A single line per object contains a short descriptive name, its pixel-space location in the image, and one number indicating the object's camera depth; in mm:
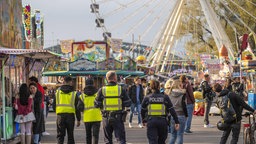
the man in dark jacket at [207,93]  20359
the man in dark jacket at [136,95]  21219
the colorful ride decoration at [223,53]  48500
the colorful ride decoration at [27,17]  25988
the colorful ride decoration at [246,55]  32059
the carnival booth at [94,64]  44125
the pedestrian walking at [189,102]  17600
